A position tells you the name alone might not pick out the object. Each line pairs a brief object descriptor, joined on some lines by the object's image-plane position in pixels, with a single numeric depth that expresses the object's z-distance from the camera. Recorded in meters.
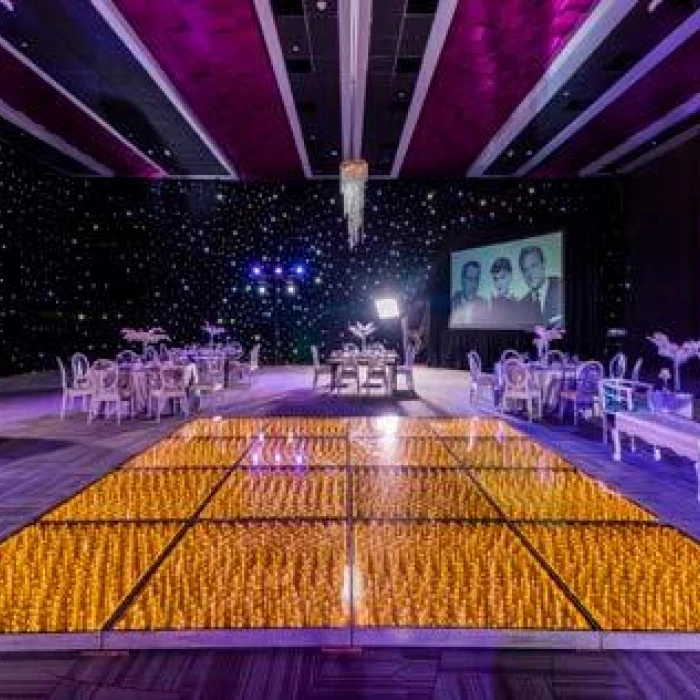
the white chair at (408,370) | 11.42
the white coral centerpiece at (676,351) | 5.84
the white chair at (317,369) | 11.38
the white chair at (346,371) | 10.80
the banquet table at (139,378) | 8.87
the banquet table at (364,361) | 10.80
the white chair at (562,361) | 9.46
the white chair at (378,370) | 10.61
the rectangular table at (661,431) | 4.80
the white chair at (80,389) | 8.52
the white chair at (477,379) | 9.56
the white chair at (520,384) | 8.62
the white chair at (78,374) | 8.78
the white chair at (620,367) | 8.41
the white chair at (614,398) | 6.53
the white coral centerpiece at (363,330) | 11.81
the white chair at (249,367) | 12.27
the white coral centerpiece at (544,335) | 9.09
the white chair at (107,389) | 8.34
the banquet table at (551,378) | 8.95
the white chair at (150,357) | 9.64
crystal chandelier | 10.02
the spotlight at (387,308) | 16.08
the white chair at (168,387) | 8.55
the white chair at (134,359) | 9.77
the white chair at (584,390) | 8.29
